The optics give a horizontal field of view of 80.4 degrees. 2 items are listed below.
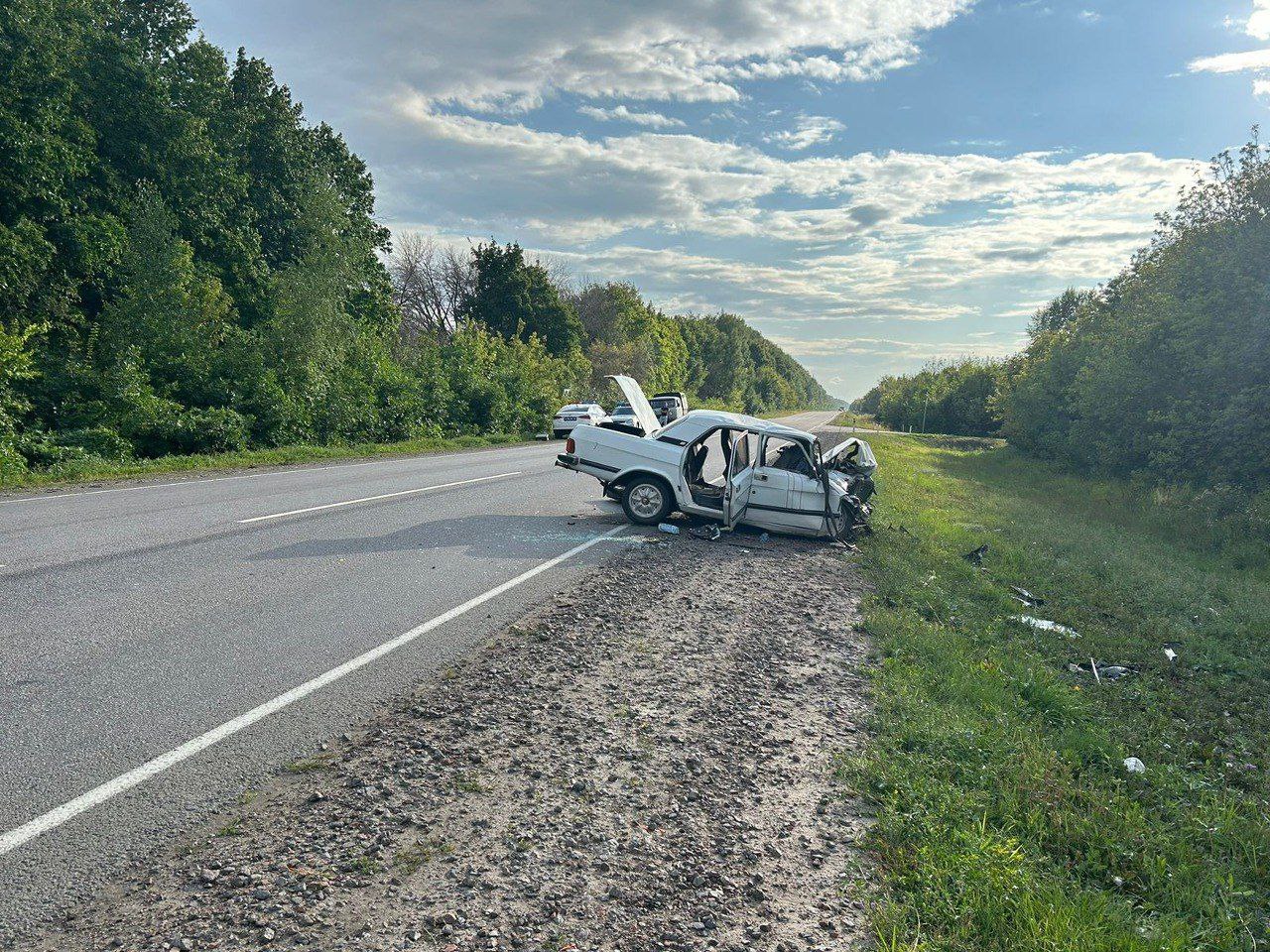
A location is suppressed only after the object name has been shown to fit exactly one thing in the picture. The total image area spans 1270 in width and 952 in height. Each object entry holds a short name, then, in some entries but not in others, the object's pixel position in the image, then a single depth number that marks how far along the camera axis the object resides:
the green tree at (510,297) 60.56
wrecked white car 11.09
